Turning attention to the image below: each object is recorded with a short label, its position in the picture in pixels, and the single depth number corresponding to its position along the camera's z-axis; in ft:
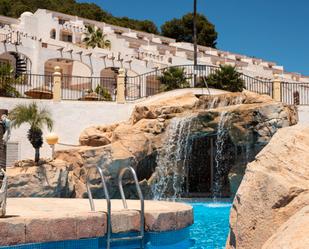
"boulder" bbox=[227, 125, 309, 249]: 12.82
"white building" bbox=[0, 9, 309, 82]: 108.06
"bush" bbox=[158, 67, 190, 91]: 93.81
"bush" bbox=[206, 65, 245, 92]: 97.96
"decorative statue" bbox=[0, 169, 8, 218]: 23.36
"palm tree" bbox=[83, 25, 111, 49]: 147.64
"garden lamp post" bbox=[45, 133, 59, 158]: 60.49
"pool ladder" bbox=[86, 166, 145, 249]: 24.73
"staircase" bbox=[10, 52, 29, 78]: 105.91
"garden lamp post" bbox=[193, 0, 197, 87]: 103.22
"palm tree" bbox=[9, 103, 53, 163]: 57.29
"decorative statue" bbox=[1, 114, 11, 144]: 35.46
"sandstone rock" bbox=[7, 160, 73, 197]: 50.49
